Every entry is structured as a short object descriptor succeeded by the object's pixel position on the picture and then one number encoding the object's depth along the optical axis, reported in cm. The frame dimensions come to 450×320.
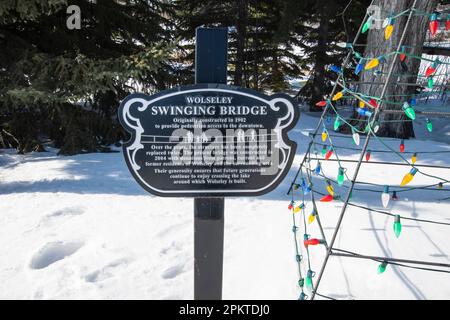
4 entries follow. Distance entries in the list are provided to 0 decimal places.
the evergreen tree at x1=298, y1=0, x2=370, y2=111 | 891
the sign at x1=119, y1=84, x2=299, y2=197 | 169
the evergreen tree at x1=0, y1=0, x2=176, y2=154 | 434
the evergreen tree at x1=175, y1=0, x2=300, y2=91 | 1042
